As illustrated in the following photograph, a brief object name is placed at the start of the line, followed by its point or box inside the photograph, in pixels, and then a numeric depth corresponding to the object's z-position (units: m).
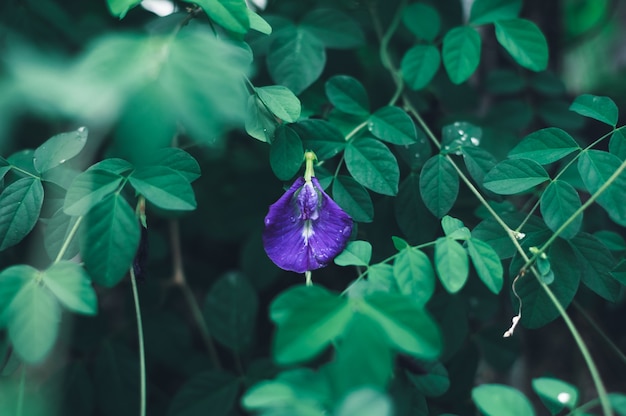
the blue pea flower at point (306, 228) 0.50
